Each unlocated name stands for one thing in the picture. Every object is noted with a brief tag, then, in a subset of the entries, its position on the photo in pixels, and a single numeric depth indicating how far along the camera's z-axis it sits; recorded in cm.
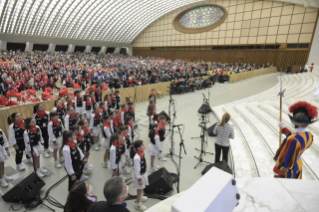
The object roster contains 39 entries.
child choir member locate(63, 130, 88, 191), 373
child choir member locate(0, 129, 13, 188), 414
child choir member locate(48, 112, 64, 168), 505
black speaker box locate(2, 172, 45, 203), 363
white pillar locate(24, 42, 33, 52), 3500
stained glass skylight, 3500
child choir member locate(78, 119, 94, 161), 458
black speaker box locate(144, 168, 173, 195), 407
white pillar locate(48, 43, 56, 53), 3837
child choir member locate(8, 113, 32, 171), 450
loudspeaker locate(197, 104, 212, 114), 805
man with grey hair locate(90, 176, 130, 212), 178
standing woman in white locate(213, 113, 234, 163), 442
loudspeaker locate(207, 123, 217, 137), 722
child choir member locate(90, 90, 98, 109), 778
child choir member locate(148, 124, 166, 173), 493
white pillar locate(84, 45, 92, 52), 4397
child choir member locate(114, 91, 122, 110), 873
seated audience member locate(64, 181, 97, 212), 202
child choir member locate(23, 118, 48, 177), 450
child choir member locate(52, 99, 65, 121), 648
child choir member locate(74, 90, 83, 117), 761
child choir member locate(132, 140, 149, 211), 358
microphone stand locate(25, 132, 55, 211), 377
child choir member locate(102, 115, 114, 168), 519
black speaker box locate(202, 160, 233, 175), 421
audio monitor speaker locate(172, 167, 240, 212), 97
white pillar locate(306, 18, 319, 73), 2311
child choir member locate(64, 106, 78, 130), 574
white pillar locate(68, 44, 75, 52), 4125
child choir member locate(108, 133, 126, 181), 399
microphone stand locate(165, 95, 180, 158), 594
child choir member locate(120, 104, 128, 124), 665
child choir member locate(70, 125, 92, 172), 435
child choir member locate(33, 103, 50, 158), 557
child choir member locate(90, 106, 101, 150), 597
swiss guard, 256
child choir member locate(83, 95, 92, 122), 742
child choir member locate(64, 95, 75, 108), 713
